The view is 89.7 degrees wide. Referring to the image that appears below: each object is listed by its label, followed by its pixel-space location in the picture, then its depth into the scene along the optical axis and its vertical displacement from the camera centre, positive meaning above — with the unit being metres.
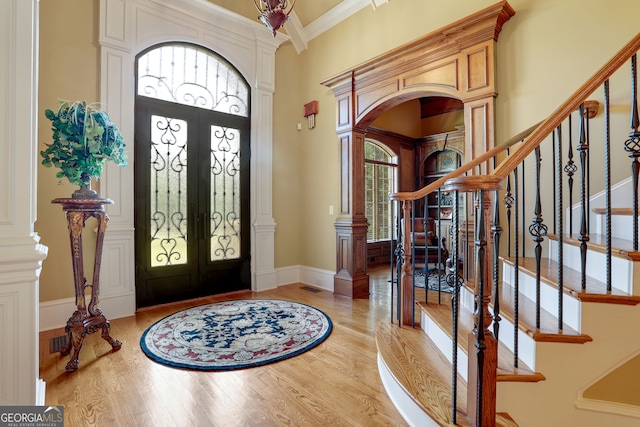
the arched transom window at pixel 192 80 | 3.78 +1.73
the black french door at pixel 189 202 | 3.72 +0.17
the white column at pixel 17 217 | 1.48 +0.00
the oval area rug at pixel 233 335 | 2.43 -1.07
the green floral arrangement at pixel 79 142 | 2.26 +0.54
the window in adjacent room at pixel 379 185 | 6.65 +0.64
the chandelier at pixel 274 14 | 2.86 +1.81
